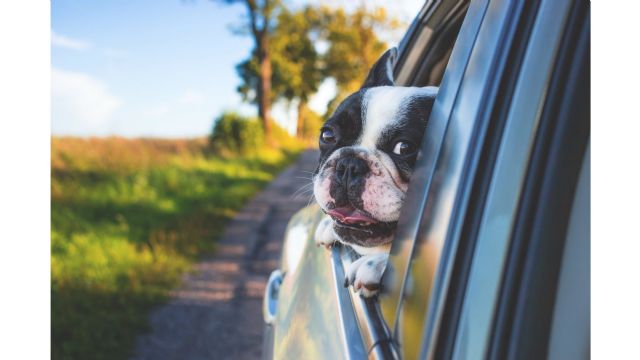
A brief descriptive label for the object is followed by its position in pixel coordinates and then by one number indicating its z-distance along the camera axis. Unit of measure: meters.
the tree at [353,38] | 24.84
